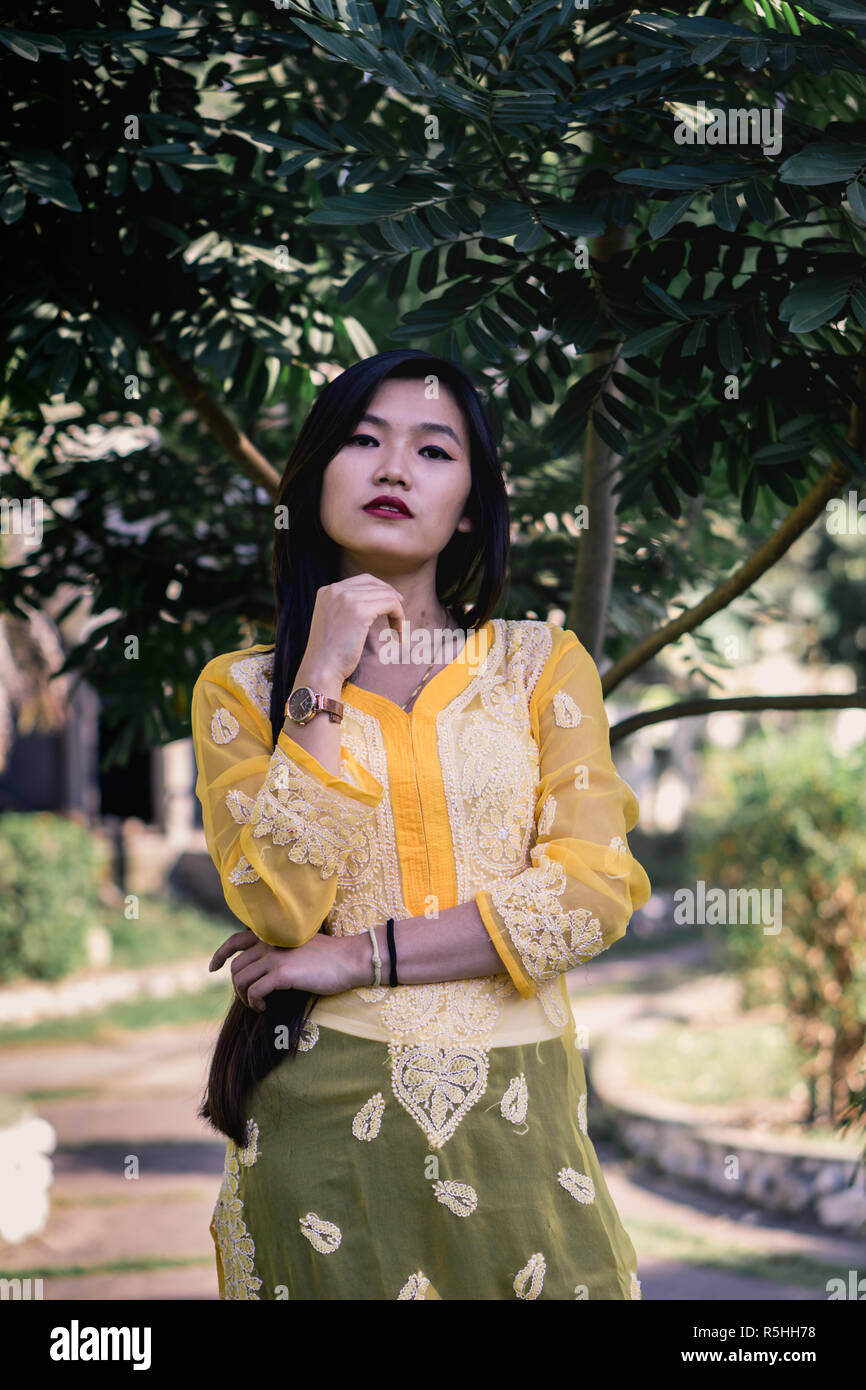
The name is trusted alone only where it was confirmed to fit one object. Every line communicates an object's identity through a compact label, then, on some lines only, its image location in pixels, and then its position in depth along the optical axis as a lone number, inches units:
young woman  73.5
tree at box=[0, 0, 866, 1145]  77.3
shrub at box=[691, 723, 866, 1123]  277.1
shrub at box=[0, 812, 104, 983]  440.5
